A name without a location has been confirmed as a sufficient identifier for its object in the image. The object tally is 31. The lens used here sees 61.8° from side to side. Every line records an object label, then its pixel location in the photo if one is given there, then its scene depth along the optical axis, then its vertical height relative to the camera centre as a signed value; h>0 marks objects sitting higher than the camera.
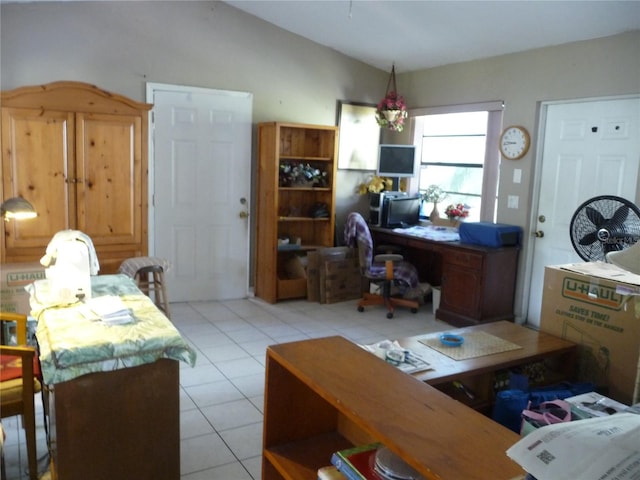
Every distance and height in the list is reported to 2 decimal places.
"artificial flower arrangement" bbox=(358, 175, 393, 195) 6.00 -0.11
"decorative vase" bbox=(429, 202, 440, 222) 5.82 -0.38
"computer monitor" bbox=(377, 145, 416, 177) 5.80 +0.17
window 5.14 +0.27
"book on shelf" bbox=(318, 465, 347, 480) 1.37 -0.77
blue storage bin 4.64 -0.47
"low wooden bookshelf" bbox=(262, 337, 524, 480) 1.10 -0.57
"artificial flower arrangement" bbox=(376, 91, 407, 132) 5.71 +0.69
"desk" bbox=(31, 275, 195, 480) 2.01 -0.90
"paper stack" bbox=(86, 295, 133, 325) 2.28 -0.63
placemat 2.62 -0.85
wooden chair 2.18 -0.95
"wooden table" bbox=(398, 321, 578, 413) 2.41 -0.85
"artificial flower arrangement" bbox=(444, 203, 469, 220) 5.46 -0.32
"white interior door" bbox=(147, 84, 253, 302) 4.96 -0.19
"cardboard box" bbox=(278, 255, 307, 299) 5.43 -1.10
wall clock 4.74 +0.35
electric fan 2.77 -0.22
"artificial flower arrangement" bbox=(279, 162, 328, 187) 5.43 -0.03
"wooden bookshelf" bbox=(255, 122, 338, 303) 5.25 -0.30
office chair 5.06 -0.88
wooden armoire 3.71 -0.02
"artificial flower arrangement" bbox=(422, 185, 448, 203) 5.78 -0.17
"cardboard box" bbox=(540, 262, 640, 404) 2.64 -0.71
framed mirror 5.83 +0.43
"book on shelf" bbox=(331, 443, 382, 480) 1.31 -0.72
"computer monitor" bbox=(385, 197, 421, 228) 5.66 -0.38
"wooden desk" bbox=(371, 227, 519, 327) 4.64 -0.90
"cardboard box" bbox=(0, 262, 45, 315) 3.43 -0.80
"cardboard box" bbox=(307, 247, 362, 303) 5.42 -1.02
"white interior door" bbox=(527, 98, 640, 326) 4.07 +0.15
